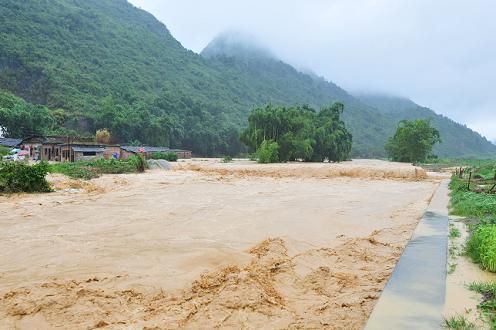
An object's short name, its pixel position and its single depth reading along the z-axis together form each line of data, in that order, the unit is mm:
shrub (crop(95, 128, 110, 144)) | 54500
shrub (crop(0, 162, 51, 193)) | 16328
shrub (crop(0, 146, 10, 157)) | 27484
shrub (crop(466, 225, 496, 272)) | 5234
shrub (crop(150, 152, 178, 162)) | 46075
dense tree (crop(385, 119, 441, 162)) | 62125
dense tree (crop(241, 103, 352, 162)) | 47938
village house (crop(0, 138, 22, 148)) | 42278
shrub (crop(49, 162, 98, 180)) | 23866
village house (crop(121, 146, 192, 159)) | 43625
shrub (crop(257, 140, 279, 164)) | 45469
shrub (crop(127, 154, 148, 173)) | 32162
